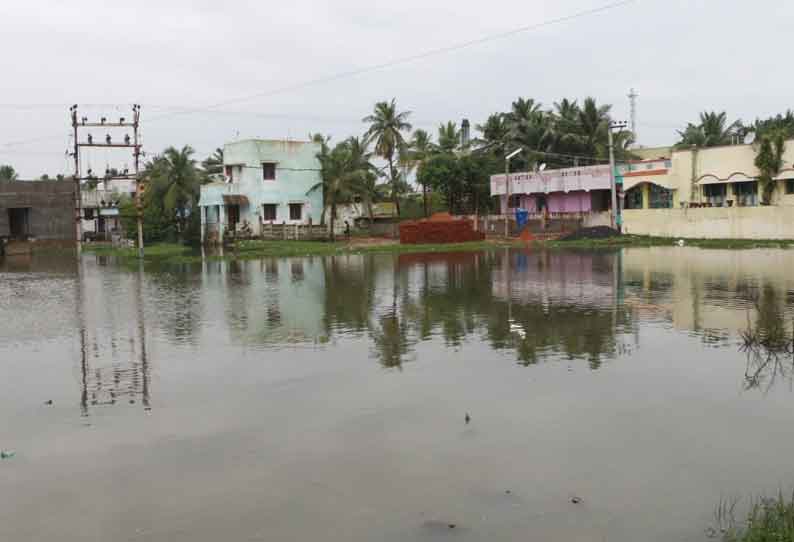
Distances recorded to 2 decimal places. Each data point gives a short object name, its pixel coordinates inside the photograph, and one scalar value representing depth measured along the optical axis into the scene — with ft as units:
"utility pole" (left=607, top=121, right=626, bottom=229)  153.17
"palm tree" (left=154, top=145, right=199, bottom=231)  189.57
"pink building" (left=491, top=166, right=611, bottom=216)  173.47
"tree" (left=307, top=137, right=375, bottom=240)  173.58
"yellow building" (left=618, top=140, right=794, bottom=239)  135.33
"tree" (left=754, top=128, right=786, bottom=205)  140.46
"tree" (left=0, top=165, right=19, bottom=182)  319.96
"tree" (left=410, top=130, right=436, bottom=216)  191.62
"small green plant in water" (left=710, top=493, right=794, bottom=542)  17.87
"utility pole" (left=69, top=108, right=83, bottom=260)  159.02
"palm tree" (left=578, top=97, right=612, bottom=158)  187.32
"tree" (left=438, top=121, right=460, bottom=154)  196.13
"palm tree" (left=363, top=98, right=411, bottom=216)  189.47
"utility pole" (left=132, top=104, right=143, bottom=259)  152.87
